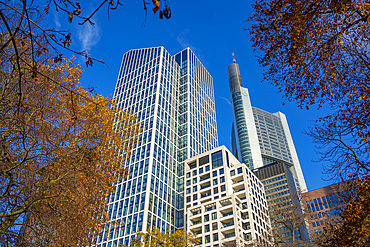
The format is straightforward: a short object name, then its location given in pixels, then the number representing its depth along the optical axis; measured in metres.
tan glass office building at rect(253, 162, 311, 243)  102.00
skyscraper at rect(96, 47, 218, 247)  69.44
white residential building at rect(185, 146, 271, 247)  58.66
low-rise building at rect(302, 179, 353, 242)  85.69
